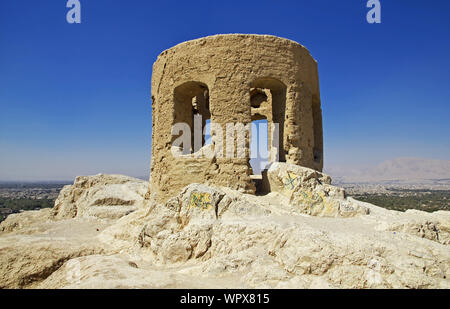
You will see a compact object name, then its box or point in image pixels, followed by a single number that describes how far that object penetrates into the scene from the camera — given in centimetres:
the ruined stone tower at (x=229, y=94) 789
